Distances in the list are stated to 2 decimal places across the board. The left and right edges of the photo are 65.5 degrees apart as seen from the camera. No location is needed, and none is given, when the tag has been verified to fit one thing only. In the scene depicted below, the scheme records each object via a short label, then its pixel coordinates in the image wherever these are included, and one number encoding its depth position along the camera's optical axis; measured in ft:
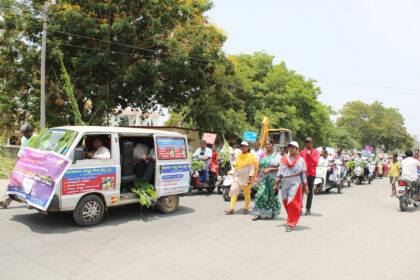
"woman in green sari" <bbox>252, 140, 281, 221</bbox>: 25.14
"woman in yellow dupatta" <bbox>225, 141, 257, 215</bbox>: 26.58
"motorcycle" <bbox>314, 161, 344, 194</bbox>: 41.81
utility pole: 48.26
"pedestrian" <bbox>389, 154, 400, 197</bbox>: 40.81
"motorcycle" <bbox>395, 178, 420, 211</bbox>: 31.07
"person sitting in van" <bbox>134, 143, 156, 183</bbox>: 24.23
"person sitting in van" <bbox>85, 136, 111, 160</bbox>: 21.06
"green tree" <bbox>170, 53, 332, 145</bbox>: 74.90
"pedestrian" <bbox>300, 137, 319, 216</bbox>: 27.81
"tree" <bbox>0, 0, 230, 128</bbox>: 55.26
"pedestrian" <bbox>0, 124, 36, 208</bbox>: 24.81
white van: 19.43
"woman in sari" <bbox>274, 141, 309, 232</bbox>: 22.25
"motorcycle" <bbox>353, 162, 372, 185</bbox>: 58.65
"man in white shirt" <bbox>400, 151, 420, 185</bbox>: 30.91
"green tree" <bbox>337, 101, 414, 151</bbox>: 228.22
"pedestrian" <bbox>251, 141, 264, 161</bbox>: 32.56
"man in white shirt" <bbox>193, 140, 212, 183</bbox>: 37.35
